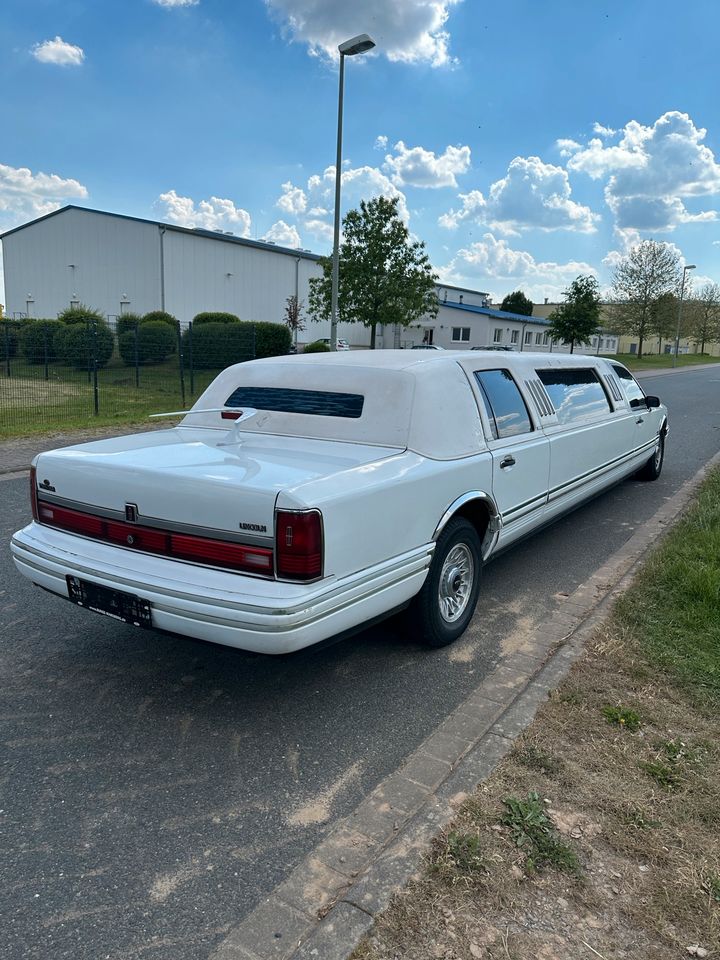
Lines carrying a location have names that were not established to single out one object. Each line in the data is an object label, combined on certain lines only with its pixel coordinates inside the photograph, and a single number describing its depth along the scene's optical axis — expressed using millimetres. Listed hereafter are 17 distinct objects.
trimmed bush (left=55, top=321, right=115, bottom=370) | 15930
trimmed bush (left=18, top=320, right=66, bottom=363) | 15430
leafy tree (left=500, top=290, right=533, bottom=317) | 77625
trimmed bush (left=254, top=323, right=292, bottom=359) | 23531
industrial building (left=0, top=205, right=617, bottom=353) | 38094
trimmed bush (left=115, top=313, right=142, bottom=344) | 17536
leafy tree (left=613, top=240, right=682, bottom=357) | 52781
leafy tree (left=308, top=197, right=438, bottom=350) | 26453
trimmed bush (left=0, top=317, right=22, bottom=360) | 15094
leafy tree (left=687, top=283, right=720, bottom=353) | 71000
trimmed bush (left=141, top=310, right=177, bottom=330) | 27103
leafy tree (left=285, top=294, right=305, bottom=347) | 38125
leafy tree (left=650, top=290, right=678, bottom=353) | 53000
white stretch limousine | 2783
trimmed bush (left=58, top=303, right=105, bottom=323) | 25691
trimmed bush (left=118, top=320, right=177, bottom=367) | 17734
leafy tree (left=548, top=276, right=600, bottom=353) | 35875
